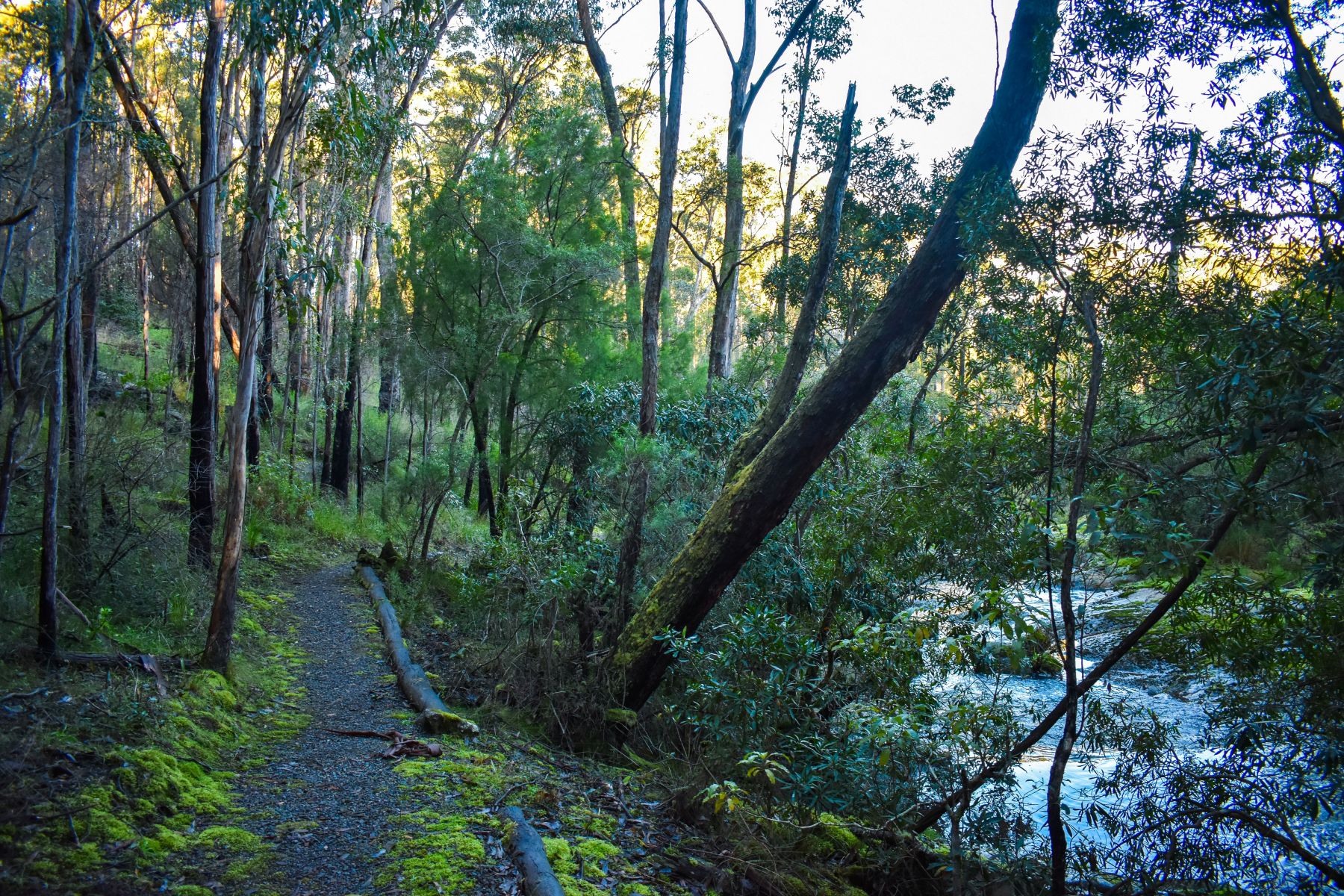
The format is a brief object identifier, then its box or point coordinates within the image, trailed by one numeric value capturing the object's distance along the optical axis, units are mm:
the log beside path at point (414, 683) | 6359
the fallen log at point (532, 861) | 3801
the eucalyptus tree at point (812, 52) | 13328
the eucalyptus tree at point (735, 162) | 15102
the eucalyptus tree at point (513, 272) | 14484
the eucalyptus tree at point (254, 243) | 6273
